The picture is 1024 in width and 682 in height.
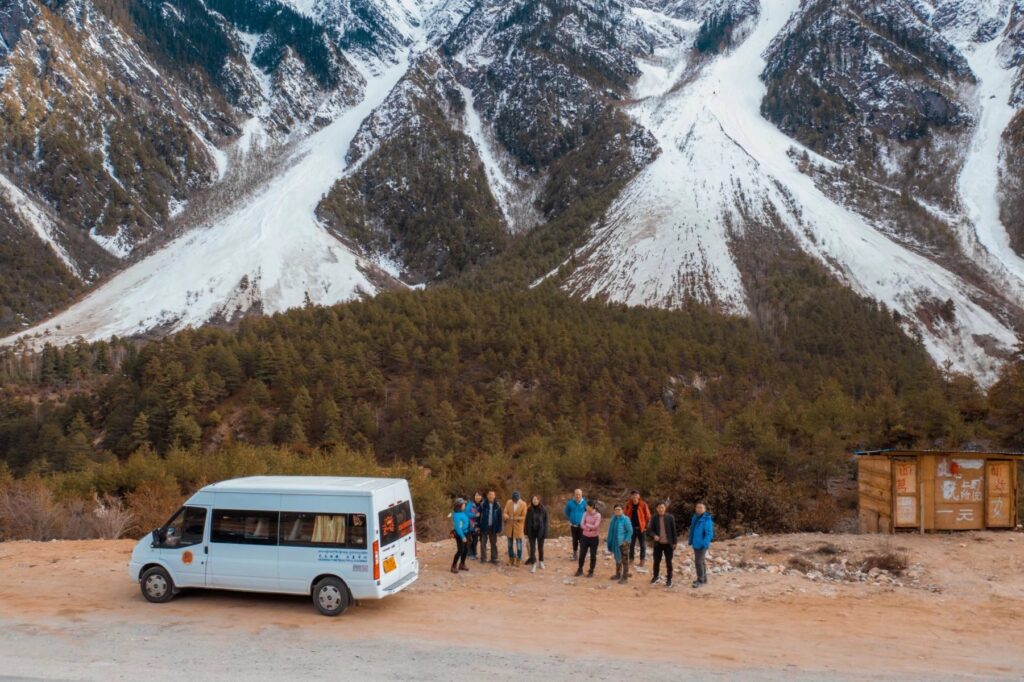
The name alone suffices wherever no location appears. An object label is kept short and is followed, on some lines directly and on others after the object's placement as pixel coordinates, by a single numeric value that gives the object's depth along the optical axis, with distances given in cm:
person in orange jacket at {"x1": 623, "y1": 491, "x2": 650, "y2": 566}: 1512
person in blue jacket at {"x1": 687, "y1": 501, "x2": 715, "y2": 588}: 1397
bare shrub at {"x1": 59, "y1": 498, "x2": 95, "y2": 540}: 1975
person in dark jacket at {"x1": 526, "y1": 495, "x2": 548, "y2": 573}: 1558
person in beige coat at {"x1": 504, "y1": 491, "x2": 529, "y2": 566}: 1571
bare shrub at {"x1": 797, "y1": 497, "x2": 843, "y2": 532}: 2038
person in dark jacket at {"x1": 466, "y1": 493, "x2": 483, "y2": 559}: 1565
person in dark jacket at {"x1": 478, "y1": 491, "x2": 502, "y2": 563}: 1580
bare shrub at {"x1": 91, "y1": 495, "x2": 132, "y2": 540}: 1983
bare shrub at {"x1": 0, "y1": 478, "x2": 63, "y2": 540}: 1947
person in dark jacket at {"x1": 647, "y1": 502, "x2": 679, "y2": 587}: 1405
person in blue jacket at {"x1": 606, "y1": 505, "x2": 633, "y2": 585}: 1448
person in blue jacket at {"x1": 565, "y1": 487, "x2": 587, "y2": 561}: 1577
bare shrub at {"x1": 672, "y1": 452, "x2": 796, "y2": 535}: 1973
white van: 1168
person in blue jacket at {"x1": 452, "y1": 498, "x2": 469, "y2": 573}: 1502
